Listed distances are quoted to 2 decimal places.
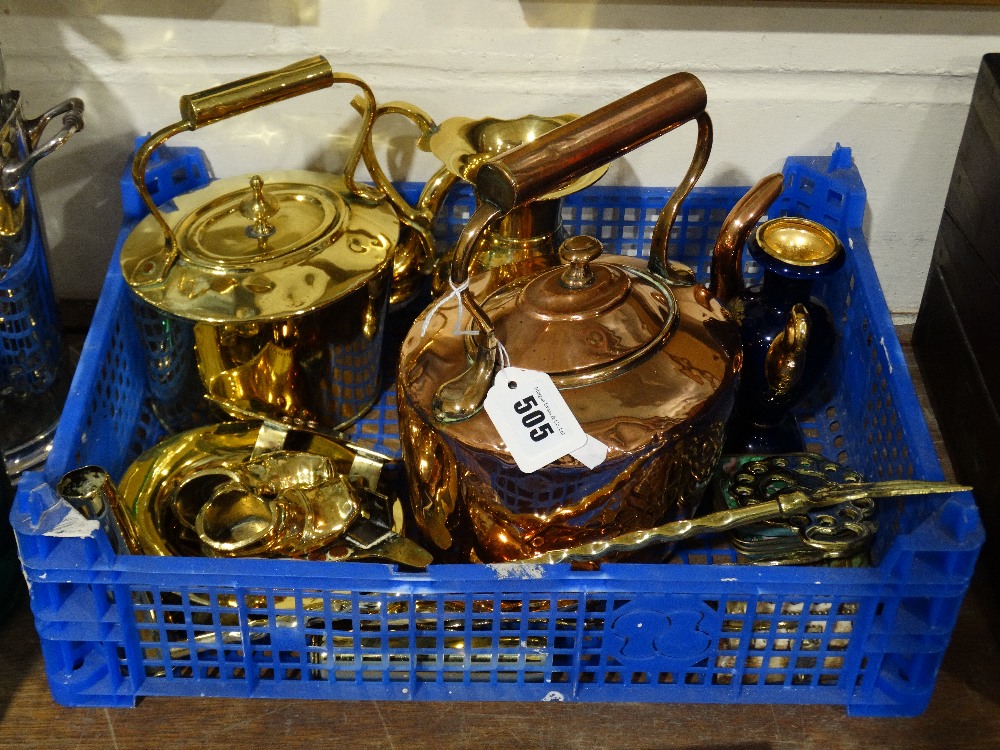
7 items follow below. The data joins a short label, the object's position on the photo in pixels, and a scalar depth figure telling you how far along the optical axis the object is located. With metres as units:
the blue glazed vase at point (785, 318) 0.91
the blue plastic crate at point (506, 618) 0.75
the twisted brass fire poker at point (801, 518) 0.79
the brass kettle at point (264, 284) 0.92
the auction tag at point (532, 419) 0.74
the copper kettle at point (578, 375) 0.75
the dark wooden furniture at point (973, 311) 0.96
